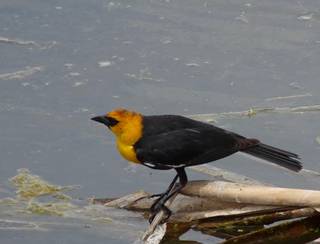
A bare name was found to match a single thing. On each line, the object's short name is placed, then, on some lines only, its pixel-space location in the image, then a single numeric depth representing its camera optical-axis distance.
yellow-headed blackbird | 11.02
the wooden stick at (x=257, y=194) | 9.76
